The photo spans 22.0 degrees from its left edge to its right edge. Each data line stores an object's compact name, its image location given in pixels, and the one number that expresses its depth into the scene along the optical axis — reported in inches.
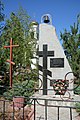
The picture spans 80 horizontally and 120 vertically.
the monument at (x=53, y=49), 323.0
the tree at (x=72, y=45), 478.6
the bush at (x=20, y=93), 290.8
